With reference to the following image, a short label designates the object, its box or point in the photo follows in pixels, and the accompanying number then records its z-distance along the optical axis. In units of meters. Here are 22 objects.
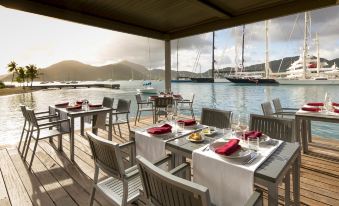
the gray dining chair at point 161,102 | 5.05
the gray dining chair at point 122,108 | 4.26
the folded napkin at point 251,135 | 1.55
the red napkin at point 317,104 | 3.24
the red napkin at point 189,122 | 2.10
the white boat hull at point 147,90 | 24.42
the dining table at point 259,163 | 1.10
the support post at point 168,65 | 5.90
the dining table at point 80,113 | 3.12
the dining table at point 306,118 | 2.71
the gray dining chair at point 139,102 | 5.68
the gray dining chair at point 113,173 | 1.35
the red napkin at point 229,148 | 1.31
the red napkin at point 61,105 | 3.69
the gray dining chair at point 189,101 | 5.75
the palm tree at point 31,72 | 39.75
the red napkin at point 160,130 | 1.83
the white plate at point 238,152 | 1.27
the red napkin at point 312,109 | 2.94
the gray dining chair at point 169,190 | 0.80
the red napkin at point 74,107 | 3.38
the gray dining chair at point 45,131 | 2.90
